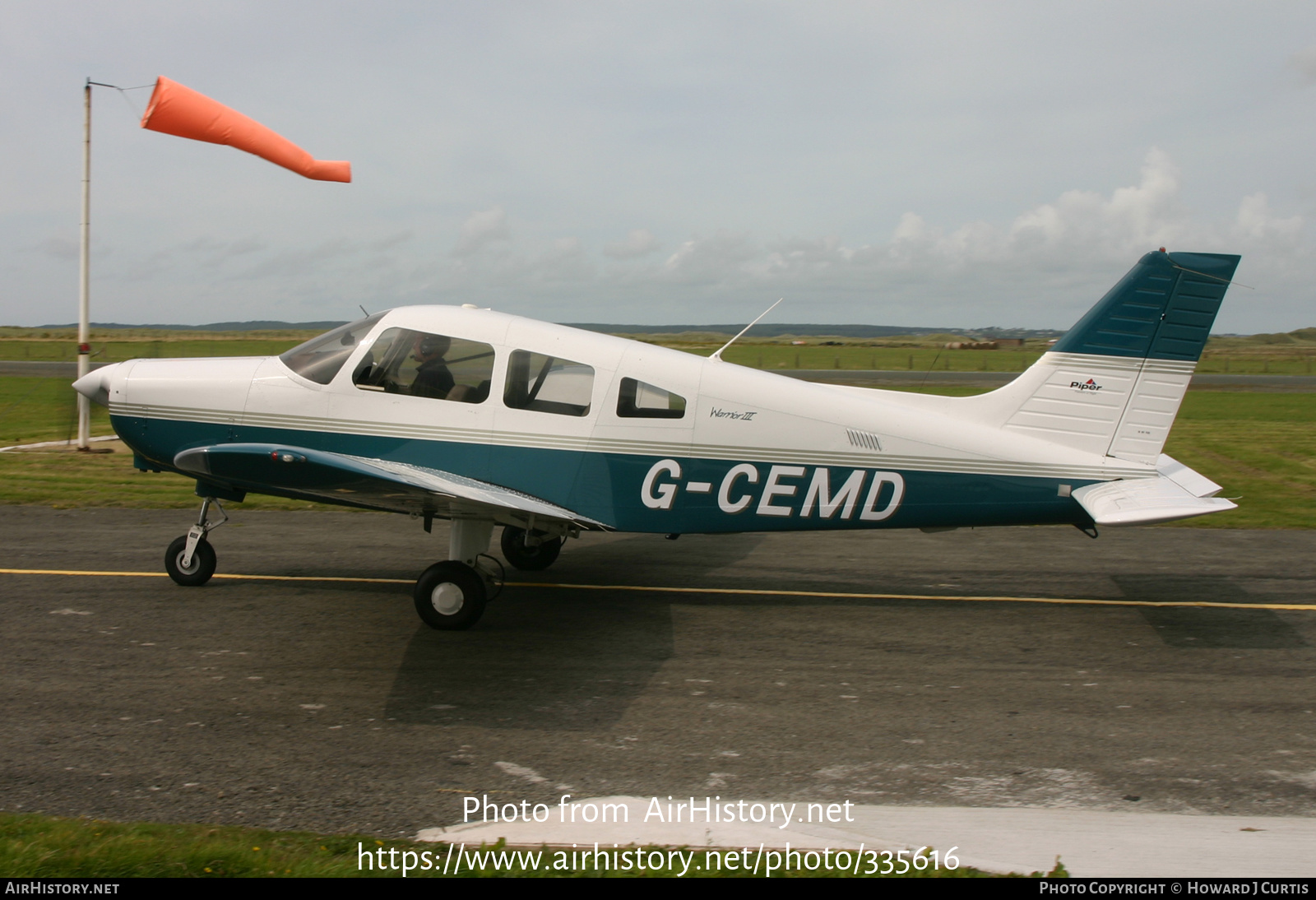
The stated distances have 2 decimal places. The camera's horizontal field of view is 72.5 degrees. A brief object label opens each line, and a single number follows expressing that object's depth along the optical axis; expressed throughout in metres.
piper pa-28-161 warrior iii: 7.08
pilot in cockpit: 7.11
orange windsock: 12.20
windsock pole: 13.55
